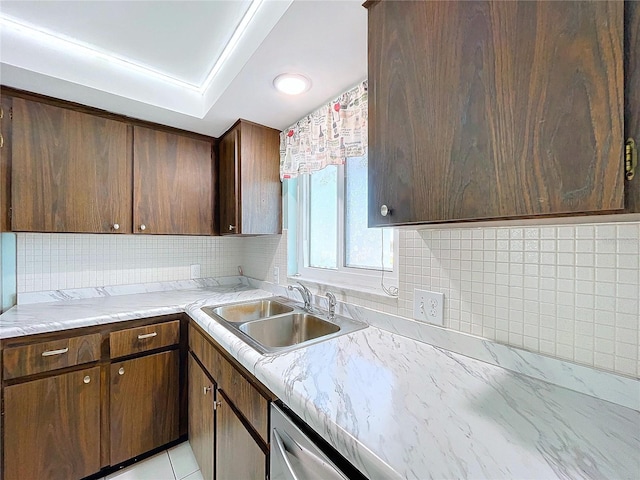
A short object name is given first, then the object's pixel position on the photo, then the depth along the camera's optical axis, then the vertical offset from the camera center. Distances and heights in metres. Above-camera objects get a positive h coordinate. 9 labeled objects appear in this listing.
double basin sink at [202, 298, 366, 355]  1.31 -0.45
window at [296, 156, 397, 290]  1.47 +0.02
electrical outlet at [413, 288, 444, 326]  1.05 -0.27
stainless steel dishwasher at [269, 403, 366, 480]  0.63 -0.55
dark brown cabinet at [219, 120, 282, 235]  1.84 +0.40
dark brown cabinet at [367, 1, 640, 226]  0.45 +0.27
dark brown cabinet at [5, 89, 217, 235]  1.46 +0.41
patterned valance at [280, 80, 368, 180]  1.35 +0.57
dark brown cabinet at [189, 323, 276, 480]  0.91 -0.71
